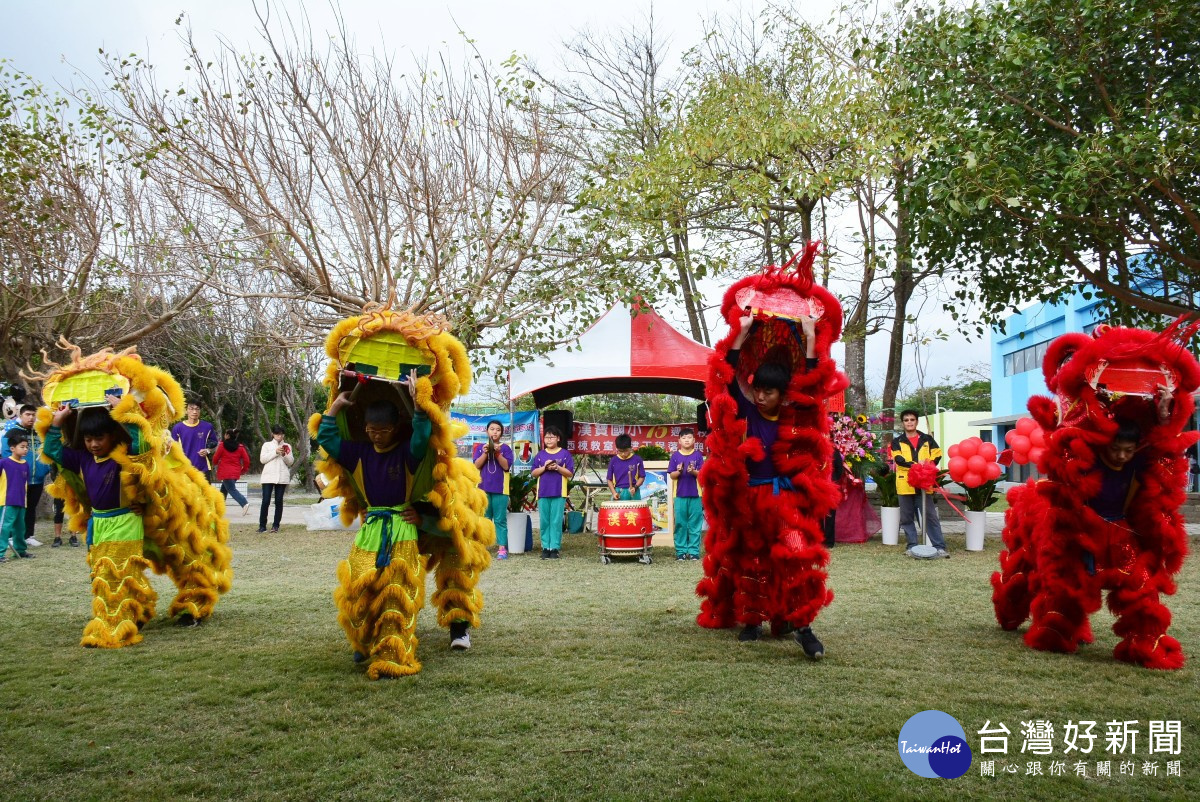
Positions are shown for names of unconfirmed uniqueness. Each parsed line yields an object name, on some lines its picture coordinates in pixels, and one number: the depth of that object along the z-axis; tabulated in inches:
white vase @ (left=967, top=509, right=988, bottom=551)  406.6
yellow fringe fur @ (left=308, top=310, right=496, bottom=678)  185.2
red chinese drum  380.8
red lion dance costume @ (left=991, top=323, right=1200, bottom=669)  189.9
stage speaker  503.8
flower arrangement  453.4
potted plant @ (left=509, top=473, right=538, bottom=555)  414.0
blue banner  573.3
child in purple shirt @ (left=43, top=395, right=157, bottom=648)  215.9
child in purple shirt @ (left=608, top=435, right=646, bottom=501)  410.9
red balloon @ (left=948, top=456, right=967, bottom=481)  290.5
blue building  1143.6
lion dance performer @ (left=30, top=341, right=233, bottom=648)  217.6
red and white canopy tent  482.9
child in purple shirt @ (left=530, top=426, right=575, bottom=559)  401.7
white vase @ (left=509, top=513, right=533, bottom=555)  414.3
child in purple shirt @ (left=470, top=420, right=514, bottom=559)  390.6
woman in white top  493.4
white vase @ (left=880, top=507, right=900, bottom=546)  434.9
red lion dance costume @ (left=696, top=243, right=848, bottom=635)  202.2
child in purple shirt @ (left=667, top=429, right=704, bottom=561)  396.5
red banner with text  512.4
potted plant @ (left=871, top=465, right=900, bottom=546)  435.2
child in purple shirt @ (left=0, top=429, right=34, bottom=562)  372.8
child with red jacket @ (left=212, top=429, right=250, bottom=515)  523.5
